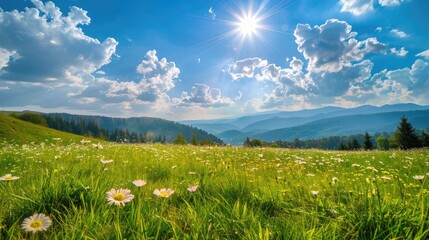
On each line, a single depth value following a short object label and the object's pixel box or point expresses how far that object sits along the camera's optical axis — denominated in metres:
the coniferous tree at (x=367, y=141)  90.94
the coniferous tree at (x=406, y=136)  79.41
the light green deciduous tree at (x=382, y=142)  129.75
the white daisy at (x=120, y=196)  2.14
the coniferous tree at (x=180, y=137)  123.86
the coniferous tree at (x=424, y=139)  79.37
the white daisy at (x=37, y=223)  1.87
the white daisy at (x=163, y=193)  2.30
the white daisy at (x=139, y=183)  2.17
